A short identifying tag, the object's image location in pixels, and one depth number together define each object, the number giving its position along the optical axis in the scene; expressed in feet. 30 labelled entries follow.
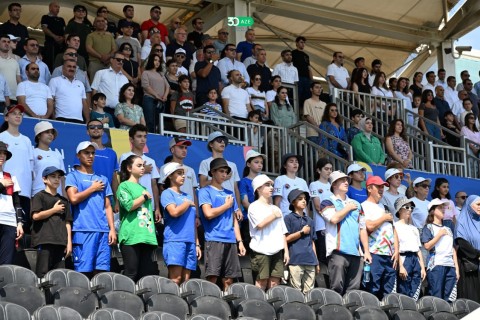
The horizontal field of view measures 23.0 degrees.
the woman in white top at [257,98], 56.39
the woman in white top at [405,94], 65.10
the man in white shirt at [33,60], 49.55
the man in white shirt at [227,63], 58.44
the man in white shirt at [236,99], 54.95
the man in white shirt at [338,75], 63.77
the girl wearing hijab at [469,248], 45.27
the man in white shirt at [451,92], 69.31
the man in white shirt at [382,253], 42.34
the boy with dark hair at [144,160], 41.81
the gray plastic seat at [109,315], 30.63
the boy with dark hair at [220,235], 39.06
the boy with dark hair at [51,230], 36.04
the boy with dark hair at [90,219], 36.81
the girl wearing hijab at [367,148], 55.72
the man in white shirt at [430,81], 69.46
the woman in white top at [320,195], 43.60
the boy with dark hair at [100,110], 47.29
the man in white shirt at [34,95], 46.29
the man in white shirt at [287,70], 61.52
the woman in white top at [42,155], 40.19
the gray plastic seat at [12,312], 29.48
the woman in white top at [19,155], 39.58
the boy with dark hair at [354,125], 57.52
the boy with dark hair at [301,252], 40.55
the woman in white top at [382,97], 63.46
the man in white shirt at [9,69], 48.52
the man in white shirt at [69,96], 47.50
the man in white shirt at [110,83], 50.29
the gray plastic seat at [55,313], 29.94
